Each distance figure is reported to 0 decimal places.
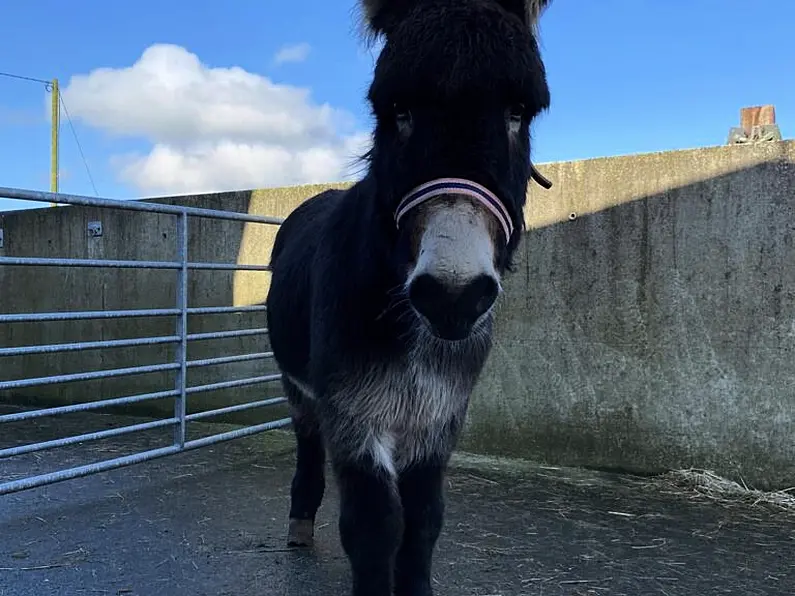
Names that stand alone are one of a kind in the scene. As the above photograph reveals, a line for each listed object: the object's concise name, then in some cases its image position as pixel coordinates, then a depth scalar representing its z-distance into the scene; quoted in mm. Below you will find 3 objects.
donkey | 1466
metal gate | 3271
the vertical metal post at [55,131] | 16609
